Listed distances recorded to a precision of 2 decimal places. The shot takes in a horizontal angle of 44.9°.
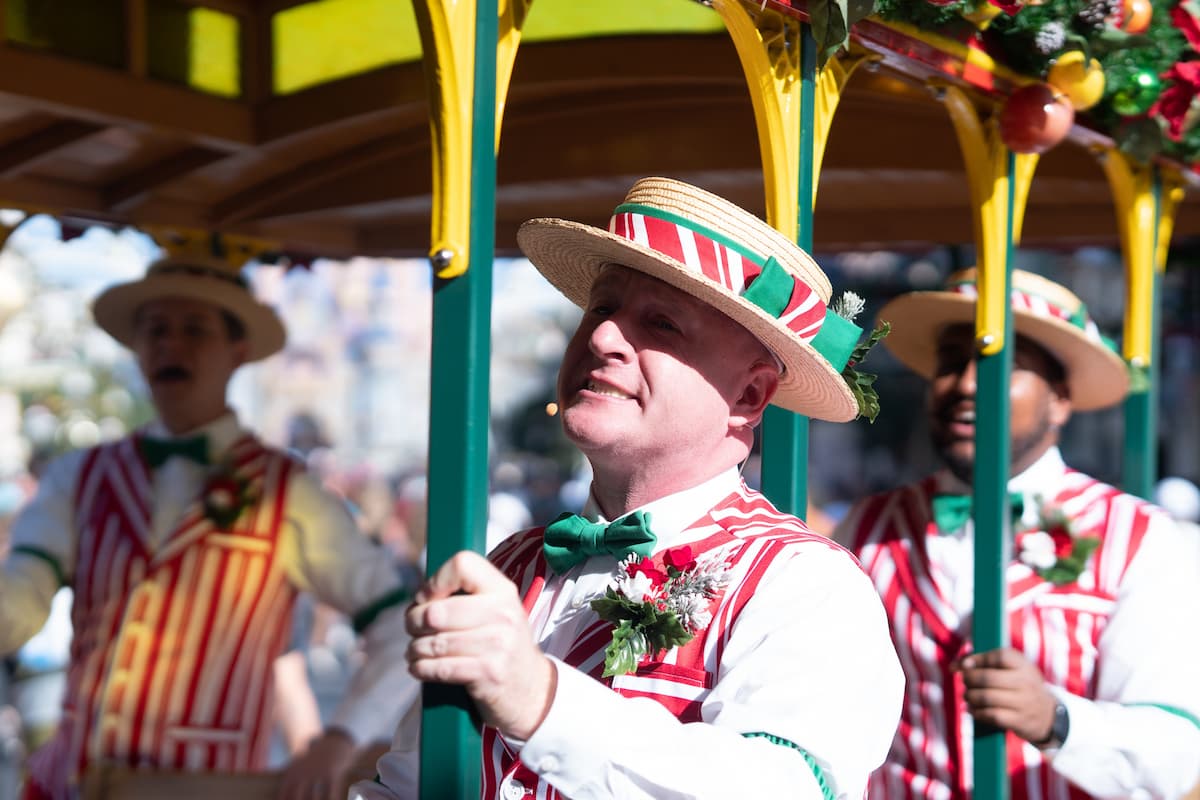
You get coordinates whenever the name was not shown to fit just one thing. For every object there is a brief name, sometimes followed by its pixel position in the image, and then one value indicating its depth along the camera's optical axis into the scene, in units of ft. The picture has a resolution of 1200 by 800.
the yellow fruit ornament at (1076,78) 10.79
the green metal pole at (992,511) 10.80
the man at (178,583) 13.79
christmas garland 10.09
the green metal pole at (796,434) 9.07
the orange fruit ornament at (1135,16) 11.30
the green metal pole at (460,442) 6.27
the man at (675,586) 5.58
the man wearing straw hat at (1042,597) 10.44
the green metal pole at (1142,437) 14.14
